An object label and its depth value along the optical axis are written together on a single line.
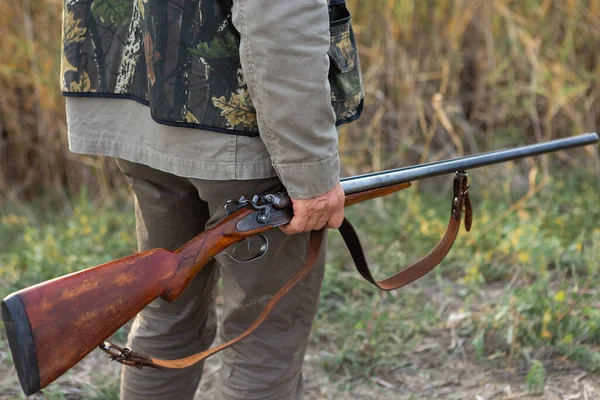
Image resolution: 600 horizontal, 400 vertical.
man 2.20
